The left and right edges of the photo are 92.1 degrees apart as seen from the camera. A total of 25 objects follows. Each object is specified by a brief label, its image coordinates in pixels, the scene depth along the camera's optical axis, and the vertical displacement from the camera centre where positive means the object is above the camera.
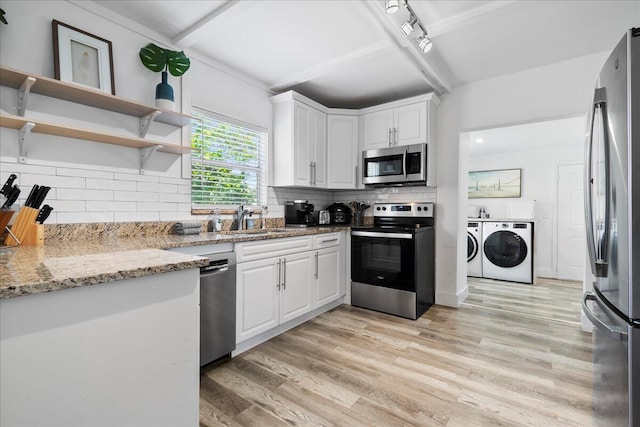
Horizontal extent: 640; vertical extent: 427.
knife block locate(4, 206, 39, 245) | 1.60 -0.09
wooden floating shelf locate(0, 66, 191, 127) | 1.68 +0.70
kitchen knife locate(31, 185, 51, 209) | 1.69 +0.06
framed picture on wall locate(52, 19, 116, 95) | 1.91 +0.97
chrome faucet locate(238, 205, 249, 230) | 2.97 -0.10
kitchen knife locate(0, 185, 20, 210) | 1.54 +0.05
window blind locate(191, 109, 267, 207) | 2.82 +0.44
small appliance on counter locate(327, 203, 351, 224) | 4.02 -0.10
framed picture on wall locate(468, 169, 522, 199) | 5.62 +0.39
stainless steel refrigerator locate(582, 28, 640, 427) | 1.09 -0.12
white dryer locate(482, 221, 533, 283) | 4.73 -0.74
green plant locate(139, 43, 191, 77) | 2.32 +1.14
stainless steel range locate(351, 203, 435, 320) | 3.12 -0.64
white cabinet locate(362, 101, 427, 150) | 3.40 +0.90
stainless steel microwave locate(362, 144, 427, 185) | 3.37 +0.45
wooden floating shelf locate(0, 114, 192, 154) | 1.71 +0.47
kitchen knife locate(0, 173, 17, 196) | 1.55 +0.11
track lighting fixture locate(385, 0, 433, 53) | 1.80 +1.22
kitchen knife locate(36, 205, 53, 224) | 1.73 -0.04
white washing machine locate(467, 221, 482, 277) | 5.12 -0.78
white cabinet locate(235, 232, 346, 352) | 2.37 -0.69
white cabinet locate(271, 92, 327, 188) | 3.35 +0.71
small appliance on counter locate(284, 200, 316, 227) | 3.59 -0.09
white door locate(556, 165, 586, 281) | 4.99 -0.33
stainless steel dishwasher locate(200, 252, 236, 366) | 2.04 -0.70
